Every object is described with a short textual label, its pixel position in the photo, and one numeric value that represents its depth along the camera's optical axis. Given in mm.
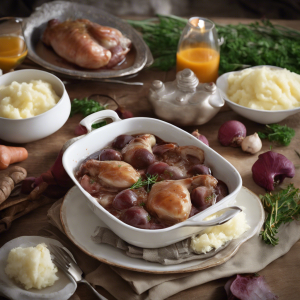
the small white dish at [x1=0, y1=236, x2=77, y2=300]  1377
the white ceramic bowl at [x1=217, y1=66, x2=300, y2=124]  2326
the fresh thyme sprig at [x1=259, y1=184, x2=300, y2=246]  1677
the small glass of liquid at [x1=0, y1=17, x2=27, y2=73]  2659
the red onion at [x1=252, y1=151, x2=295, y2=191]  1994
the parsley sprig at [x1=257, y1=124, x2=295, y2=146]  2346
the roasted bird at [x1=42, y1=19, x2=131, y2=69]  2727
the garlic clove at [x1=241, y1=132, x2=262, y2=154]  2248
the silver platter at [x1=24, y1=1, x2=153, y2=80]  2674
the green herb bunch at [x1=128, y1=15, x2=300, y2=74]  2924
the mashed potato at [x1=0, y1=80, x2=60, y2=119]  2129
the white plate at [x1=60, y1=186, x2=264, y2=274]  1505
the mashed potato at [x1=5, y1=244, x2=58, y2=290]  1394
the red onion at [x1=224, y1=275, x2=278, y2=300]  1462
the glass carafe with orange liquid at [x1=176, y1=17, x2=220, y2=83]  2604
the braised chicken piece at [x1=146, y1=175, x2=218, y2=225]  1461
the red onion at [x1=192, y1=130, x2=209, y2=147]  2130
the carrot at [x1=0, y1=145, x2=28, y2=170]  2049
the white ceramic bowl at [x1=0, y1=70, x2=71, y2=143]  2115
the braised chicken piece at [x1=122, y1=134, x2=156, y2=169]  1753
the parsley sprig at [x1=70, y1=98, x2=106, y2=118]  2531
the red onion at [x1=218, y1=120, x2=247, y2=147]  2305
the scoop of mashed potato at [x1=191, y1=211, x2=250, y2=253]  1529
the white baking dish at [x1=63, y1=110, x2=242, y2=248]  1456
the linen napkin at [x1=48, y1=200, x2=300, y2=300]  1479
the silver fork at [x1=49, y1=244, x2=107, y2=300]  1468
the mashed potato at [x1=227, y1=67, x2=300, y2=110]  2355
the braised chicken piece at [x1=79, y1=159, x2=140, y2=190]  1634
